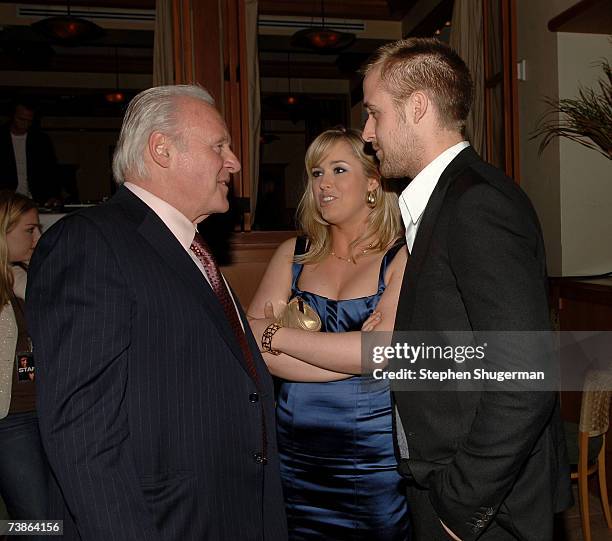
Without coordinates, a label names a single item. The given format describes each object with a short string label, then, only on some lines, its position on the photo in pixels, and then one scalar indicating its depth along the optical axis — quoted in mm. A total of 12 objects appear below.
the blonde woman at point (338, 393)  1813
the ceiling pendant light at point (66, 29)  5910
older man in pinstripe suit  1112
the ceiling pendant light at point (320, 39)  6531
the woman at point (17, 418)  2219
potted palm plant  3506
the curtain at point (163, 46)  3816
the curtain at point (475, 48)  4223
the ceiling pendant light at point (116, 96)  9828
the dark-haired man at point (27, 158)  5625
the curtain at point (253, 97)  3969
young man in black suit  1120
